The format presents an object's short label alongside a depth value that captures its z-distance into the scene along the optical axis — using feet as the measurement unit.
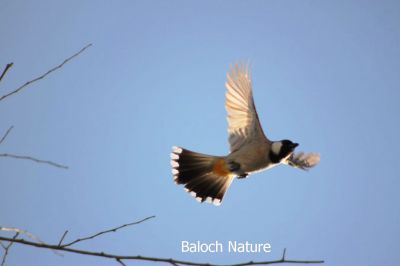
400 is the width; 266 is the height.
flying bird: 32.78
